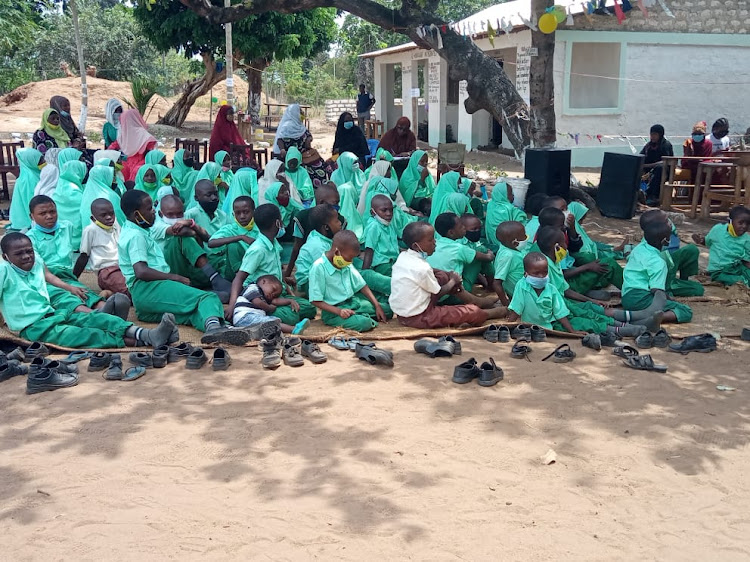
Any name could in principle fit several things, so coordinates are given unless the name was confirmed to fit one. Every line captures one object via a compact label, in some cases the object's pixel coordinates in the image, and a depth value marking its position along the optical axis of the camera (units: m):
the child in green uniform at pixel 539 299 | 5.33
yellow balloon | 9.25
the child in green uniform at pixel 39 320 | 5.03
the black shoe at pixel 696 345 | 5.00
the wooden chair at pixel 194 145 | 11.18
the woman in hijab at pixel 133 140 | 9.75
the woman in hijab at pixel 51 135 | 9.57
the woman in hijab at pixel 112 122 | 10.17
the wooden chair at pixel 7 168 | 10.73
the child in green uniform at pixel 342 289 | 5.51
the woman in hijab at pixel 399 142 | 10.85
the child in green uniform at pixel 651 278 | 5.80
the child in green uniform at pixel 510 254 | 5.86
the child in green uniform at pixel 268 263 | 5.68
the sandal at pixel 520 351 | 4.90
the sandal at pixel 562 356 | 4.81
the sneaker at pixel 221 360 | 4.66
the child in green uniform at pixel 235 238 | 6.26
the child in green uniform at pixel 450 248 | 5.97
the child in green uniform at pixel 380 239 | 6.46
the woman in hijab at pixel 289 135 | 9.41
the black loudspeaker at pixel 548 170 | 9.65
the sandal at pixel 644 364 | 4.62
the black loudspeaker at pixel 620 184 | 9.99
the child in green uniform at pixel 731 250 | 6.51
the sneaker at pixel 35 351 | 4.82
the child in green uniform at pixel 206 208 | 7.02
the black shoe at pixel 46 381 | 4.27
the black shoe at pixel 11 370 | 4.50
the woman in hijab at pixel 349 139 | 10.48
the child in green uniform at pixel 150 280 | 5.59
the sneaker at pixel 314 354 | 4.82
